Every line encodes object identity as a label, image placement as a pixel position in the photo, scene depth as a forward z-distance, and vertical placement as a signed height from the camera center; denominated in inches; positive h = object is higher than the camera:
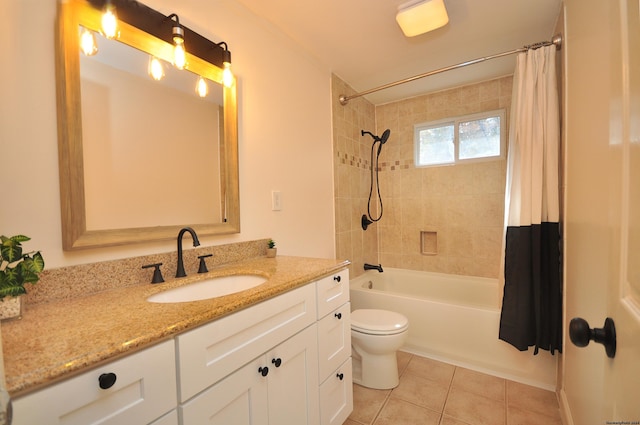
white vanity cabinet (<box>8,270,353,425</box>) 22.4 -18.3
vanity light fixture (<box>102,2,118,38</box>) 40.4 +28.0
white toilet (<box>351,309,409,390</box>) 70.5 -36.2
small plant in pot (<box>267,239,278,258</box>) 64.3 -9.4
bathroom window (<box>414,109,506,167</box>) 103.0 +25.8
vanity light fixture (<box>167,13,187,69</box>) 46.9 +29.0
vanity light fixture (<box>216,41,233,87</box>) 56.2 +29.0
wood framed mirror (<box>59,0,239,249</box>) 37.8 +11.6
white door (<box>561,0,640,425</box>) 19.4 -0.1
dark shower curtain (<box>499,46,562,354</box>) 68.1 -3.3
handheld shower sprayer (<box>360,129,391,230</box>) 112.1 +17.6
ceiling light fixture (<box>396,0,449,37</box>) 61.0 +43.4
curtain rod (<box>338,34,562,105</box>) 66.2 +38.5
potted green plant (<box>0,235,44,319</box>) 28.1 -6.4
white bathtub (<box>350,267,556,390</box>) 74.6 -37.1
